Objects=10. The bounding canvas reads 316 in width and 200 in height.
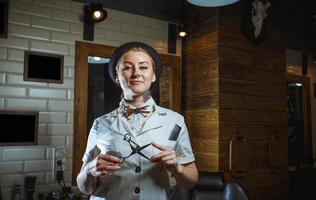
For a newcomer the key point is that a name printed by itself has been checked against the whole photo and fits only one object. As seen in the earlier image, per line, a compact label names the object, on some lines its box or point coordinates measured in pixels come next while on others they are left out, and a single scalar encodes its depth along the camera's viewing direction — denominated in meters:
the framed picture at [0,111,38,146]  2.15
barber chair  2.35
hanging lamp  1.59
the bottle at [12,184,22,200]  2.08
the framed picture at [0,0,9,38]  2.20
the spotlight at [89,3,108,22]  2.45
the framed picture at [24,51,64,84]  2.26
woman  0.89
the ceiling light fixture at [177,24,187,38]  2.94
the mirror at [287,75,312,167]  3.66
